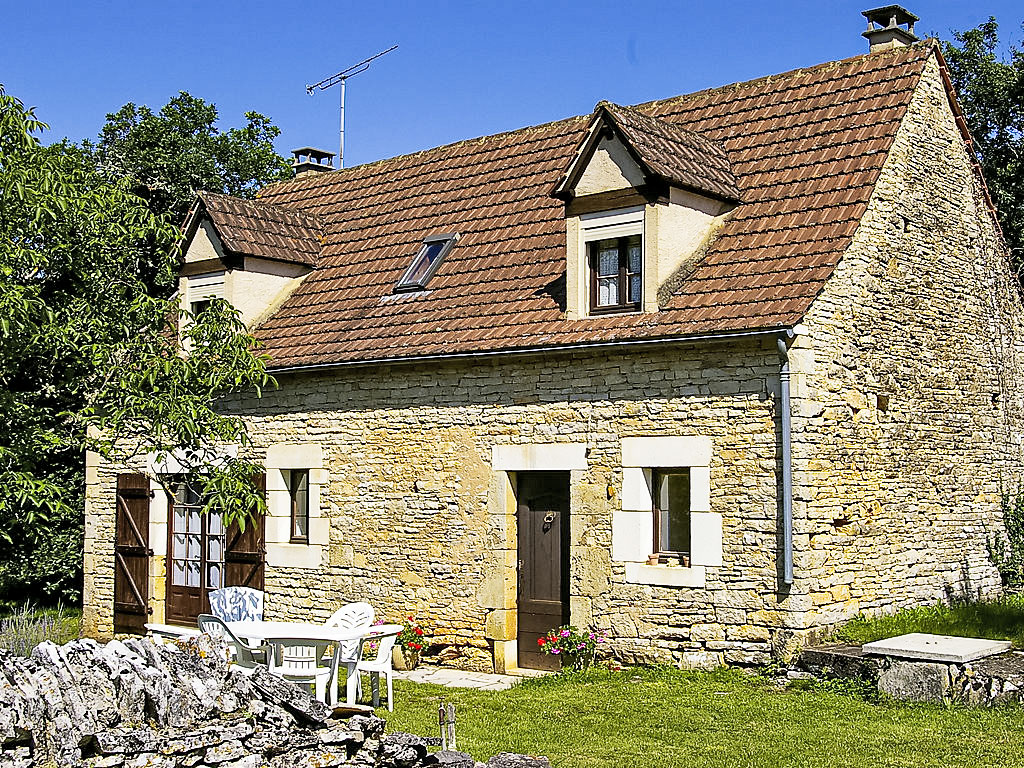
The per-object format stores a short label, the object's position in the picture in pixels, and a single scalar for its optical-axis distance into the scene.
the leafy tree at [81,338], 8.19
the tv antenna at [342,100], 18.78
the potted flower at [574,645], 11.66
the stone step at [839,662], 9.95
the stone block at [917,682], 9.52
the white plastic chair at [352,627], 9.95
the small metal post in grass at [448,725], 7.57
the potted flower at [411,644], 12.80
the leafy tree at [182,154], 20.25
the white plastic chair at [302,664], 9.67
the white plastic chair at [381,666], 10.13
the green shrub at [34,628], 12.49
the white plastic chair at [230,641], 9.95
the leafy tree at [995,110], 17.14
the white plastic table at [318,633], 9.77
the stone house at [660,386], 11.01
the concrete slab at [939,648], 9.61
